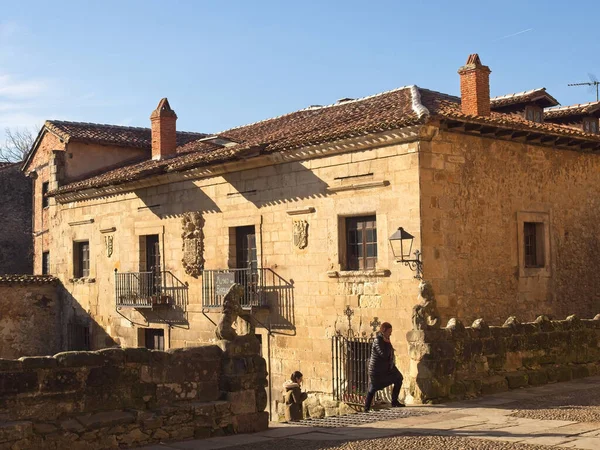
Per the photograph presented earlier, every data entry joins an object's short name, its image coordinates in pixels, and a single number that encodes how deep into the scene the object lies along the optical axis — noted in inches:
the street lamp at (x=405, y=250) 536.7
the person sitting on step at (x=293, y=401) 511.5
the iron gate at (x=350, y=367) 573.0
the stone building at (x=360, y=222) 553.6
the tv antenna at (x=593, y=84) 1029.2
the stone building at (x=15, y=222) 1111.6
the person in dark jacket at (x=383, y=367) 436.5
